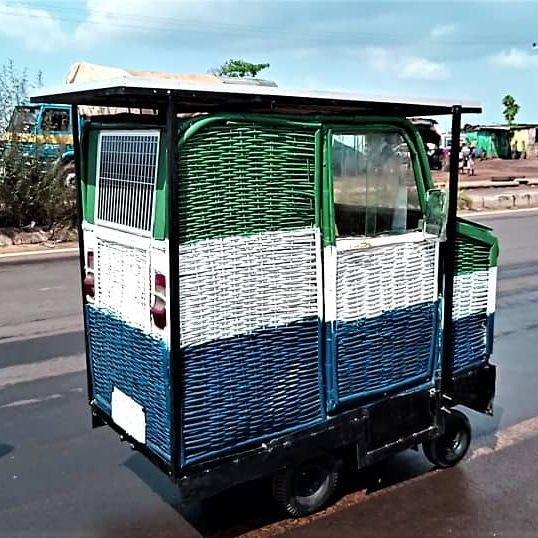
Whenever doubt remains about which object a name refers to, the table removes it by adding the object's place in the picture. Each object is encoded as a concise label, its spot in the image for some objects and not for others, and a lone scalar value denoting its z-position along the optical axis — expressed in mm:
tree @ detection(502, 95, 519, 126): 68375
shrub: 13031
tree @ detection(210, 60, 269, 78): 46812
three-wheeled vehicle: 3162
